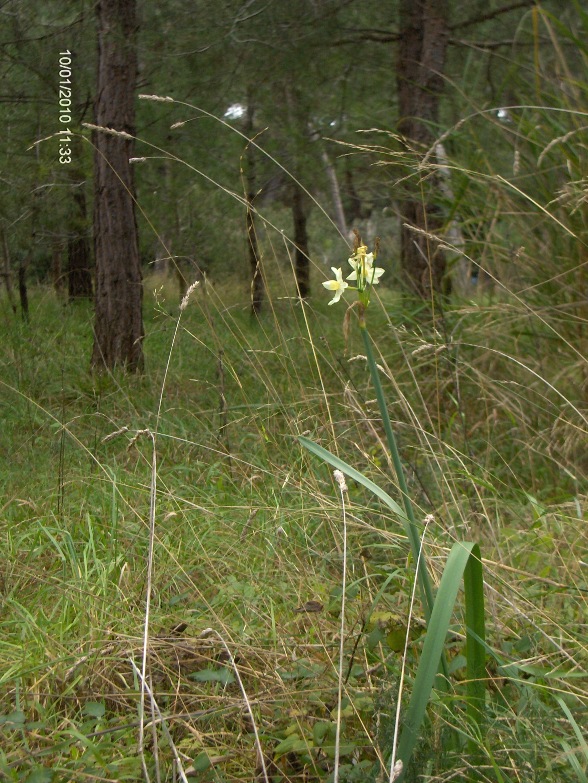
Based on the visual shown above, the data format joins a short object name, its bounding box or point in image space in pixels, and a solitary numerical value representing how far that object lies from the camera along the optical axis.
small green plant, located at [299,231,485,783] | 1.16
